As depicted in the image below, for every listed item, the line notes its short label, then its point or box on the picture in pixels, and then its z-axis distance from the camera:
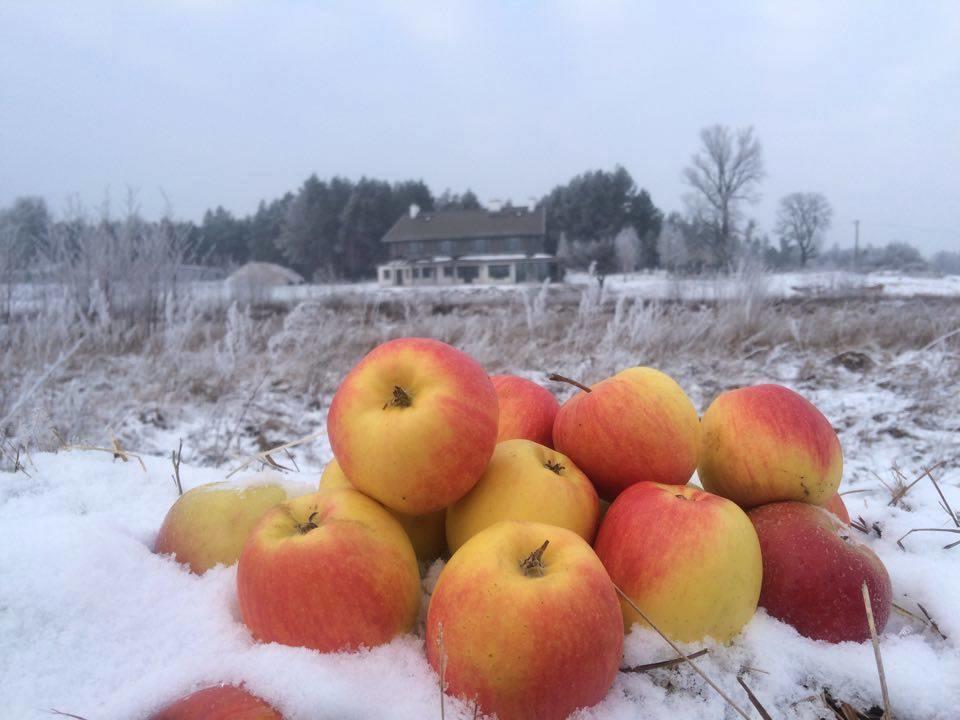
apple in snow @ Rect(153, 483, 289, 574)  0.36
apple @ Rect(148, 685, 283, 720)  0.25
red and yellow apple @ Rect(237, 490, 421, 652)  0.29
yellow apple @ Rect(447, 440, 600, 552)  0.32
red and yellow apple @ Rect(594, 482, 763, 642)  0.30
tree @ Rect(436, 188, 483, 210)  38.02
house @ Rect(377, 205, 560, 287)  27.96
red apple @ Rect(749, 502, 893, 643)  0.32
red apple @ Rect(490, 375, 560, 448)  0.42
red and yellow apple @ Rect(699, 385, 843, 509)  0.36
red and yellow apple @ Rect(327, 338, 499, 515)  0.31
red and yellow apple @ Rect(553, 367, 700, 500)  0.35
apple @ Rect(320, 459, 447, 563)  0.37
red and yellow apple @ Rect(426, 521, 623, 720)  0.25
